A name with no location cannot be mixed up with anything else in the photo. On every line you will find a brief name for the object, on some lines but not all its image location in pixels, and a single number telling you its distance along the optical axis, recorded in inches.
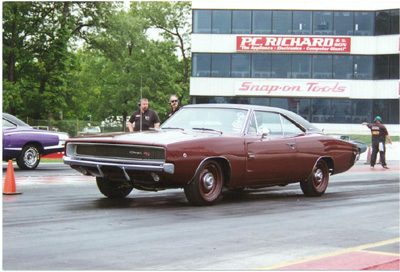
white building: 1862.7
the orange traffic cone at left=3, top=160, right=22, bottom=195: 436.8
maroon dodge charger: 366.6
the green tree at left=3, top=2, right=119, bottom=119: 1828.2
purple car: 697.6
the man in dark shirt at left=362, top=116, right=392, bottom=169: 934.4
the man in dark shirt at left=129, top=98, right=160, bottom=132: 589.3
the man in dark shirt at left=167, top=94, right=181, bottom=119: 582.6
